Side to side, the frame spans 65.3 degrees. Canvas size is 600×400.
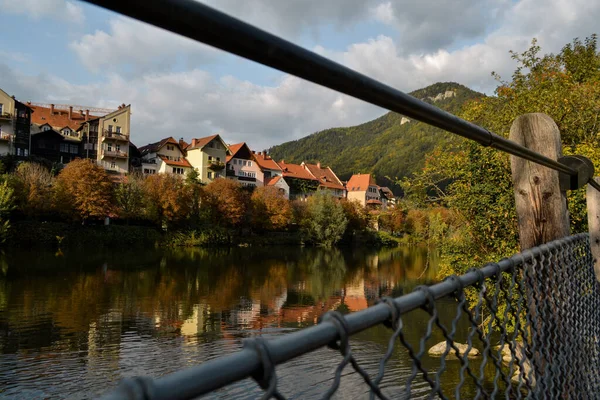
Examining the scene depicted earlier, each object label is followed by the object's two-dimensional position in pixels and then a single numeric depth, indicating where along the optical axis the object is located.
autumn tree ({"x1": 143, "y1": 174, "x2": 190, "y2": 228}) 42.09
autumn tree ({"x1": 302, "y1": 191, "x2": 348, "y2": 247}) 49.97
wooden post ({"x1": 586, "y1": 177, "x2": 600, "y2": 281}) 3.46
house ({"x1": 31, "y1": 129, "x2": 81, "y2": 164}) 46.12
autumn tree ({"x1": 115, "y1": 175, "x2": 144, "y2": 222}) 41.06
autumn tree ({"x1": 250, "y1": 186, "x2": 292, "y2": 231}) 49.30
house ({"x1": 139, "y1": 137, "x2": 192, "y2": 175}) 53.69
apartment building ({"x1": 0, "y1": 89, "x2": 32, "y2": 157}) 43.27
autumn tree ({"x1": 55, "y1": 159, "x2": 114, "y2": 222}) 37.50
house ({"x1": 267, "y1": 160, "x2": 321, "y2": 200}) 65.75
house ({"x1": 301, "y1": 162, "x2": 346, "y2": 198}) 75.54
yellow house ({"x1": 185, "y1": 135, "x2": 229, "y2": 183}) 55.56
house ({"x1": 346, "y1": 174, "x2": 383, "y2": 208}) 76.88
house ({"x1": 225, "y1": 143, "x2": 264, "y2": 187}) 59.84
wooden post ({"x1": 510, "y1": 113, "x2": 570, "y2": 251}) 2.16
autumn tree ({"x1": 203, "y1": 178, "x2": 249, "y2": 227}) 46.27
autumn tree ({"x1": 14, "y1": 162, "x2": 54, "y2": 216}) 35.34
